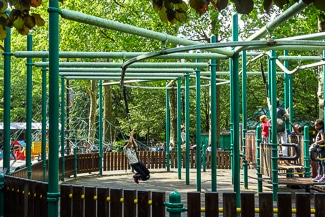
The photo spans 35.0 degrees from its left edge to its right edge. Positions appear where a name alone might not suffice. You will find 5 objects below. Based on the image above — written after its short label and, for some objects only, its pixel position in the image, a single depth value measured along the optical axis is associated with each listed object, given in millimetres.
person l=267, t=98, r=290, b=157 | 12320
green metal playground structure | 5703
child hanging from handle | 12711
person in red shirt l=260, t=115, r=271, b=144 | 13830
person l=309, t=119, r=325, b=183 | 10734
